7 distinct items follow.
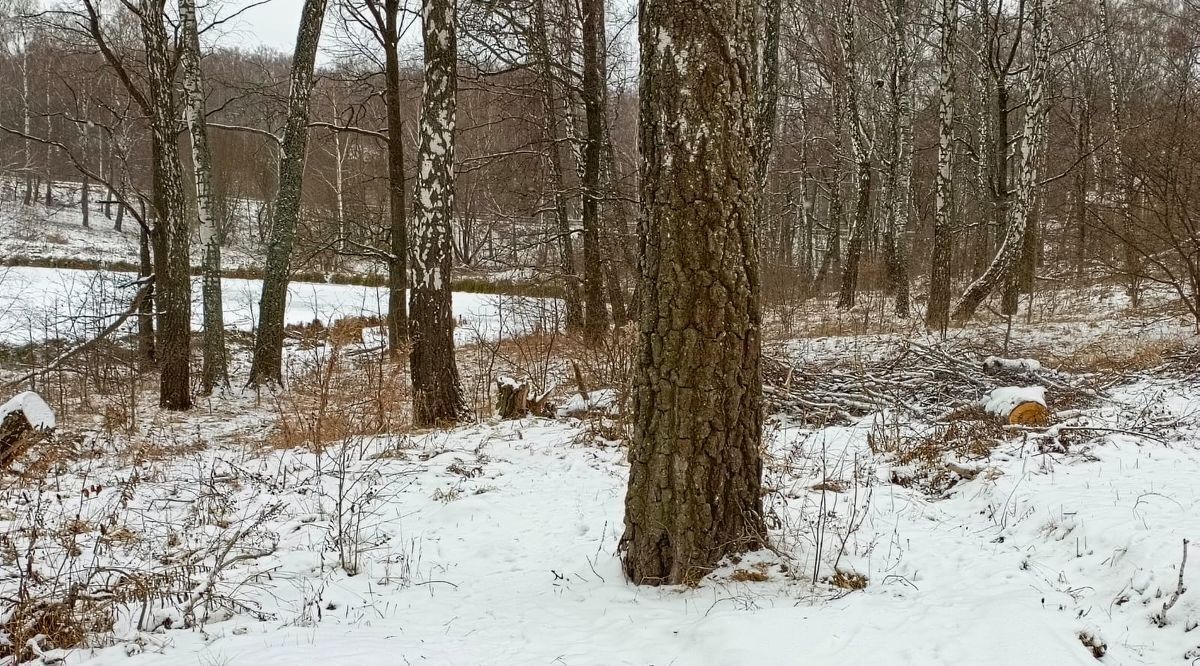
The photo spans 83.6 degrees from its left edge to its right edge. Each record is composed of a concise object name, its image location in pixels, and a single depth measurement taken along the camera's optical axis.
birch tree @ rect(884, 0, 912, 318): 13.51
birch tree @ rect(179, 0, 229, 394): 9.68
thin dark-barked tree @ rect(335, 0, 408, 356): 11.55
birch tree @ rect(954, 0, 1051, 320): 10.85
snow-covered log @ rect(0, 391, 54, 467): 4.38
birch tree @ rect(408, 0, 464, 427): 6.61
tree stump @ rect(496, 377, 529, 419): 7.00
